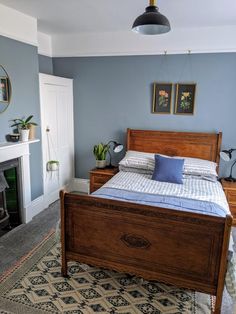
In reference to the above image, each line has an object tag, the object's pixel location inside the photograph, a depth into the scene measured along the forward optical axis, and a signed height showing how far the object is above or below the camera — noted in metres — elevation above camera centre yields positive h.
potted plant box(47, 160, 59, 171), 4.17 -0.91
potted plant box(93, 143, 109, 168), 4.34 -0.77
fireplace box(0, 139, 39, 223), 3.27 -0.87
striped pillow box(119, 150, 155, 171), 3.83 -0.76
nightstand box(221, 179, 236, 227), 3.60 -1.14
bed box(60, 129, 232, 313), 2.05 -1.07
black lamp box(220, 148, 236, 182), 3.70 -0.62
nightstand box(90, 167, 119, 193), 4.14 -1.06
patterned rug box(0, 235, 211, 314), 2.21 -1.61
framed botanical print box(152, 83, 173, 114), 4.09 +0.15
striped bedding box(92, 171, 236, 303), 2.70 -0.94
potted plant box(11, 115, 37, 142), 3.41 -0.27
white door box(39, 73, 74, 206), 4.01 -0.40
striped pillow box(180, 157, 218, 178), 3.61 -0.79
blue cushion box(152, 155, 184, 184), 3.44 -0.80
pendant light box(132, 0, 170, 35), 2.13 +0.68
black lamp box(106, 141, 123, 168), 4.18 -0.62
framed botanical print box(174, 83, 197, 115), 3.98 +0.14
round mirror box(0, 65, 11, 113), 3.14 +0.16
